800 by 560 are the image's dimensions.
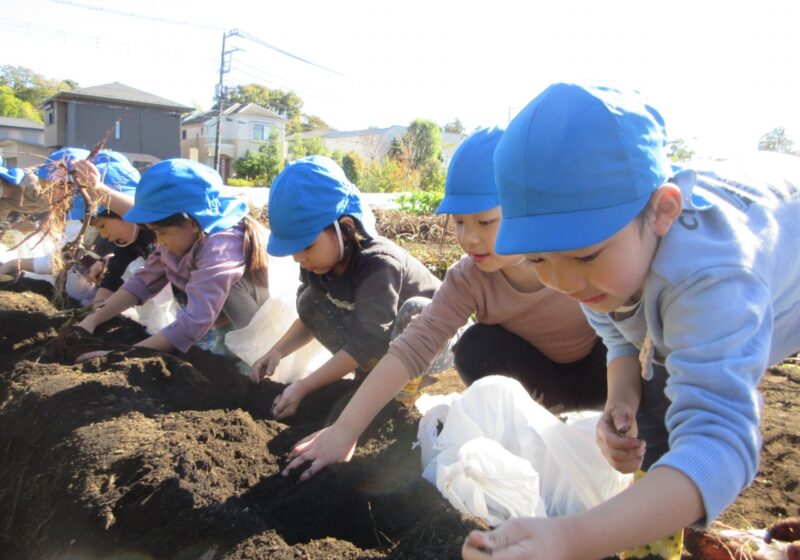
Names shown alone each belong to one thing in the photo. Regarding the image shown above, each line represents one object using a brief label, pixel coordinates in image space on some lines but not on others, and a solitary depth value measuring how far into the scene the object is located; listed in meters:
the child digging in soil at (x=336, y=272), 2.37
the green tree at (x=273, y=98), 68.12
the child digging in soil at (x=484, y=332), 1.83
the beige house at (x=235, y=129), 48.97
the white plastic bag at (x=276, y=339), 3.08
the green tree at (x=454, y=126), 67.50
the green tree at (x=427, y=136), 39.19
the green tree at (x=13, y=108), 59.09
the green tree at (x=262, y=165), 41.50
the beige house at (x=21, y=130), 51.12
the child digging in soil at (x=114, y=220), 3.09
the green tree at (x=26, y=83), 61.97
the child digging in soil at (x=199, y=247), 2.80
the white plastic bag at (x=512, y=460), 1.46
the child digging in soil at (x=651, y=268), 0.92
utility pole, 29.91
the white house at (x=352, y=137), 52.15
